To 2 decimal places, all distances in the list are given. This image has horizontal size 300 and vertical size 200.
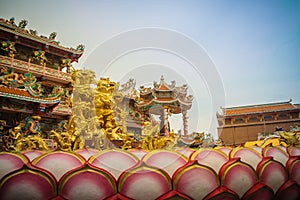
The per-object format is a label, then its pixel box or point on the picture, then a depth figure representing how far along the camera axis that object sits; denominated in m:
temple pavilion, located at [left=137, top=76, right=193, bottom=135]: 16.14
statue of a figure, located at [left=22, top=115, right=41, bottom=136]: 9.36
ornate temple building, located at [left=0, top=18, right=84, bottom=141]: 9.38
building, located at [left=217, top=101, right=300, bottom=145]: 23.43
